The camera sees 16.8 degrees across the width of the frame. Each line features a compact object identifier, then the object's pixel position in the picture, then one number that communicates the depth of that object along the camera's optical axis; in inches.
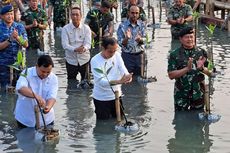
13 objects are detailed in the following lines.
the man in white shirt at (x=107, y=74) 429.9
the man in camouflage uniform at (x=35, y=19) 743.3
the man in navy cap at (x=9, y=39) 525.8
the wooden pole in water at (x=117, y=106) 416.3
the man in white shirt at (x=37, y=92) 390.8
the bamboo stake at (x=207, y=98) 443.9
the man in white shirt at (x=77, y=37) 573.2
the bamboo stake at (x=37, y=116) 390.8
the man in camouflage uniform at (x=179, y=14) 804.2
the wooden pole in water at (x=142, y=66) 598.4
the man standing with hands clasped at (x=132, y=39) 586.2
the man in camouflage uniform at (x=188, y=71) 437.1
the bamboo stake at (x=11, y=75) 546.0
